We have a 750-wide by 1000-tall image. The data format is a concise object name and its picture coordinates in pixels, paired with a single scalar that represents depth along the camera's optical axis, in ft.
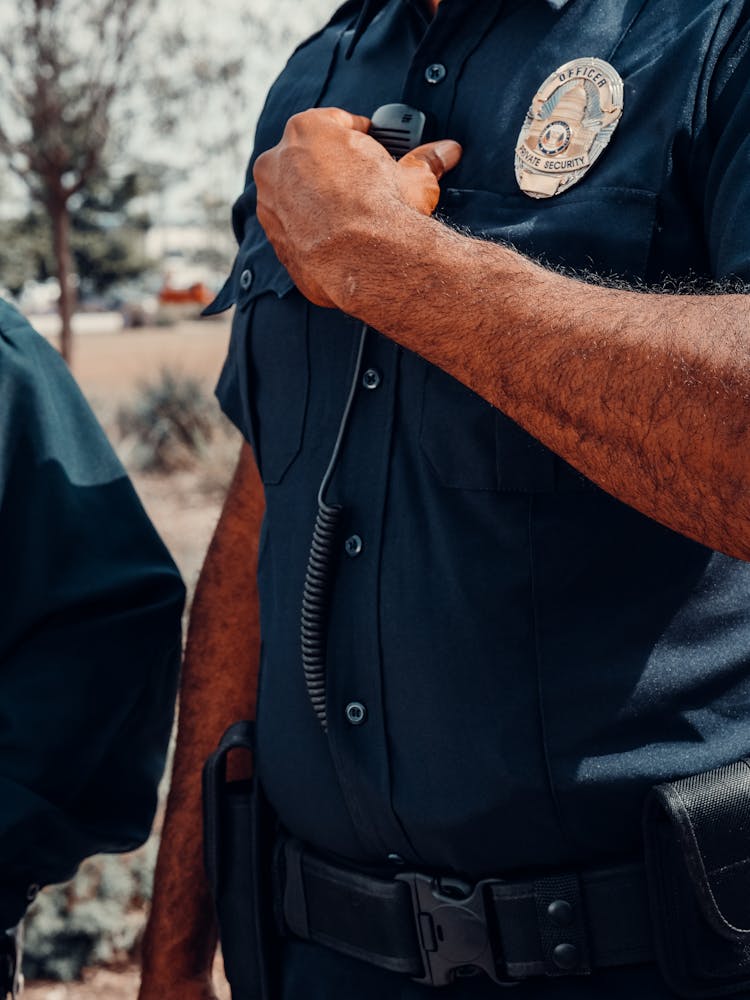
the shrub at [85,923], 11.79
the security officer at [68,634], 6.31
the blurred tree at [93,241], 130.29
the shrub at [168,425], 35.37
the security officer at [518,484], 4.39
